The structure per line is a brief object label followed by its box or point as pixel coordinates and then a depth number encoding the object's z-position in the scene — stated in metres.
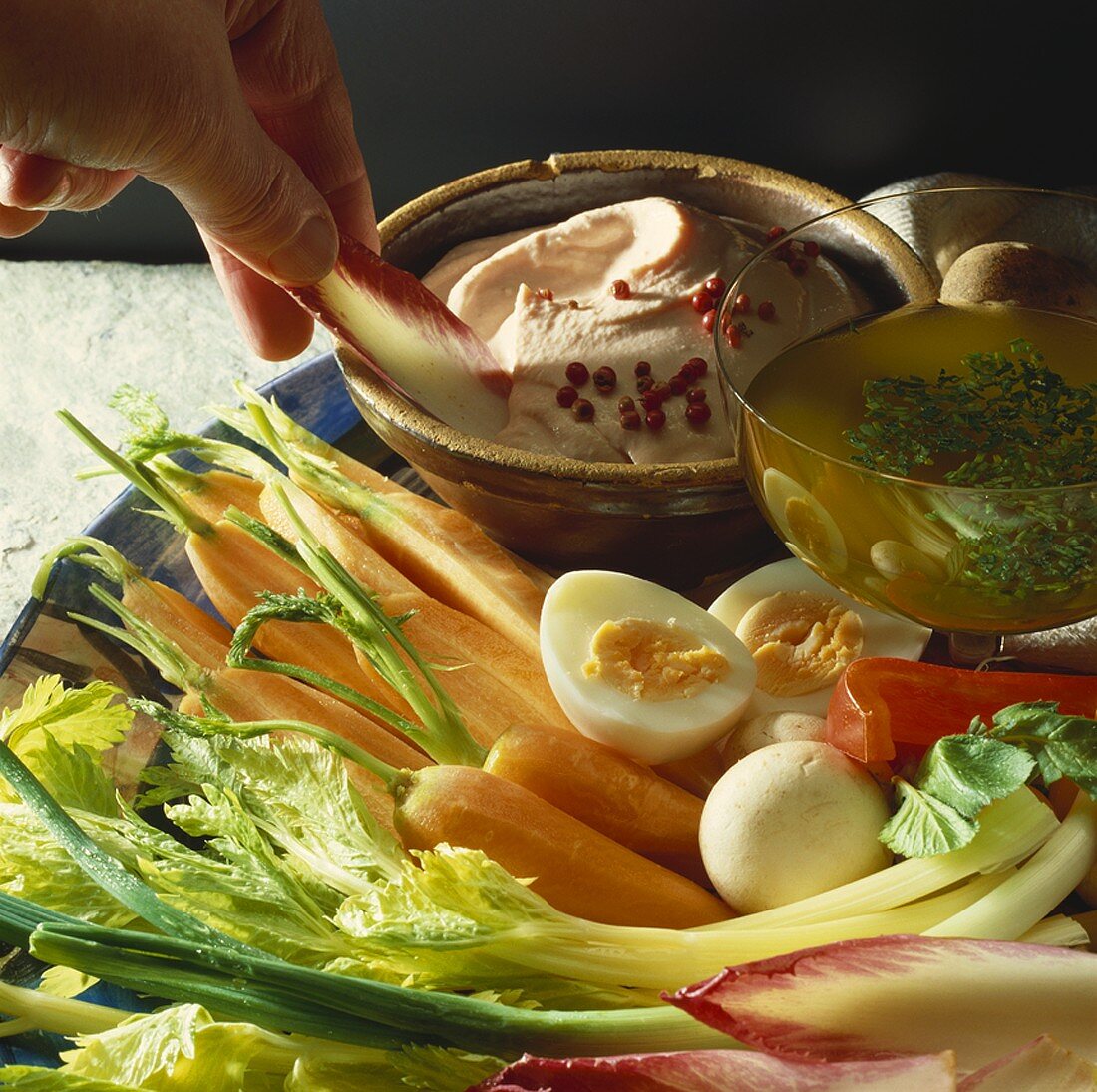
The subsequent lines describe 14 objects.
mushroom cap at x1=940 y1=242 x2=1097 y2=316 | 0.73
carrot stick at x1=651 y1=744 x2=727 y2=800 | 0.70
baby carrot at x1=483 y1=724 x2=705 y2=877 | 0.68
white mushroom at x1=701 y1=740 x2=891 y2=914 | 0.66
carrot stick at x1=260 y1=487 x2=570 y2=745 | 0.71
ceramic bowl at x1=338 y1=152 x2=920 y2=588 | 0.72
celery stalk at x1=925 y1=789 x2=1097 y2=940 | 0.64
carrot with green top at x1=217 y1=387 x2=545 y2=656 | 0.74
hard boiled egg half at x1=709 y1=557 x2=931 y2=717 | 0.71
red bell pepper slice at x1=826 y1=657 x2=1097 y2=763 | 0.67
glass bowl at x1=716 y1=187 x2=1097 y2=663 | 0.65
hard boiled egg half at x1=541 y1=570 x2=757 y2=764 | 0.69
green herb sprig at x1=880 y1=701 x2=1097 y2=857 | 0.64
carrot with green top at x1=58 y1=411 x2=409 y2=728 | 0.73
